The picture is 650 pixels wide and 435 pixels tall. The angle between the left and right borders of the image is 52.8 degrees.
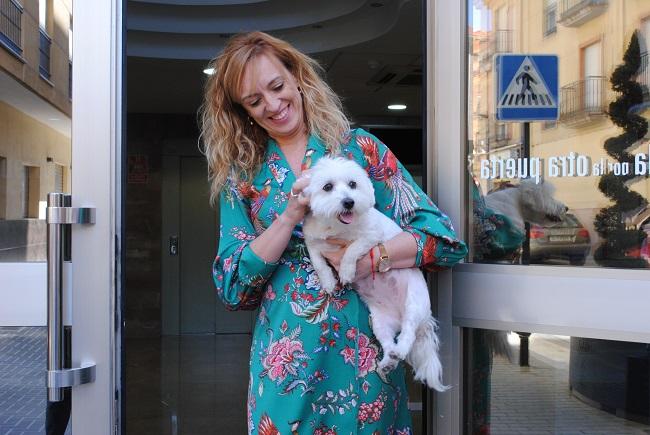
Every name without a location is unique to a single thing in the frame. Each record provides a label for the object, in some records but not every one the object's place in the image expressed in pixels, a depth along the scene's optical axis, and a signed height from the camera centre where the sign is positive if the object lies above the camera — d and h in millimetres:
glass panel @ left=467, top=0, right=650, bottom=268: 2061 +225
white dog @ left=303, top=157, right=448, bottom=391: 1505 -134
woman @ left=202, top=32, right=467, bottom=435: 1631 -63
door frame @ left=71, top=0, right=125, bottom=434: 1912 +29
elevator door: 8250 -431
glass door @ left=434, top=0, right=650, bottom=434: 1881 -2
